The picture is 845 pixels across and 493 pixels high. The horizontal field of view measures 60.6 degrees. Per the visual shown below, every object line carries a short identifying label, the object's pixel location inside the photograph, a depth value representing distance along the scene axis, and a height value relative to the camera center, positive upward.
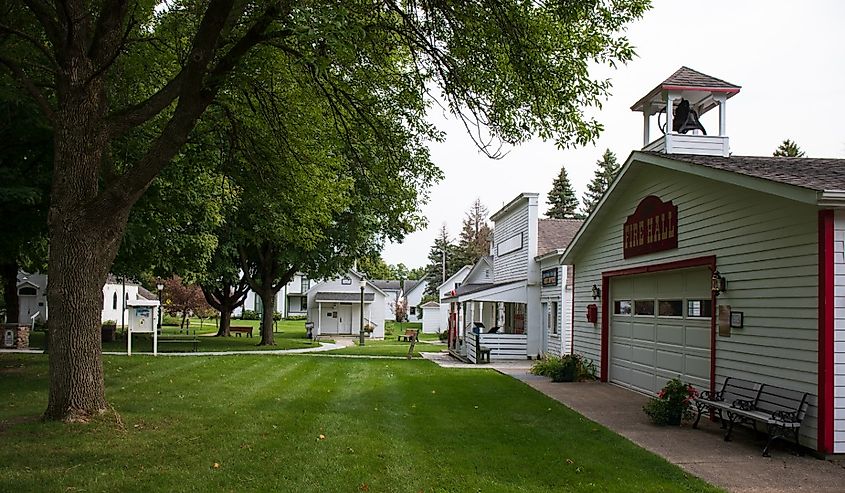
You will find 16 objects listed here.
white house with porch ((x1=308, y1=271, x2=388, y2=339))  48.91 -2.05
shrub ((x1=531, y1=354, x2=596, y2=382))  17.47 -2.12
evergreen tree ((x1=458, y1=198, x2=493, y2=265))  79.00 +5.07
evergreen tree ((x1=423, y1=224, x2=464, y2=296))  83.59 +2.37
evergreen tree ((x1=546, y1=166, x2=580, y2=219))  67.19 +7.74
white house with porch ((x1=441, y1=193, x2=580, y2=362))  24.92 -0.39
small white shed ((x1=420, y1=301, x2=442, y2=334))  63.25 -3.25
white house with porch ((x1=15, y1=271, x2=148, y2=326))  47.19 -1.28
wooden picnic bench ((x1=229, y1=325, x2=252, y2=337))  42.50 -3.08
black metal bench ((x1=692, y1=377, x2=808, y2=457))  8.88 -1.64
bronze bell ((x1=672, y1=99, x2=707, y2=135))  14.84 +3.39
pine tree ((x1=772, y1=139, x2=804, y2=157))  42.97 +8.23
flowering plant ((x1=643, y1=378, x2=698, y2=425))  11.04 -1.86
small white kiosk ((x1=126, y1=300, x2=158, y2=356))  24.32 -1.37
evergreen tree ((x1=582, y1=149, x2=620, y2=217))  64.19 +9.64
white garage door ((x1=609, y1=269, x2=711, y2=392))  12.56 -0.90
